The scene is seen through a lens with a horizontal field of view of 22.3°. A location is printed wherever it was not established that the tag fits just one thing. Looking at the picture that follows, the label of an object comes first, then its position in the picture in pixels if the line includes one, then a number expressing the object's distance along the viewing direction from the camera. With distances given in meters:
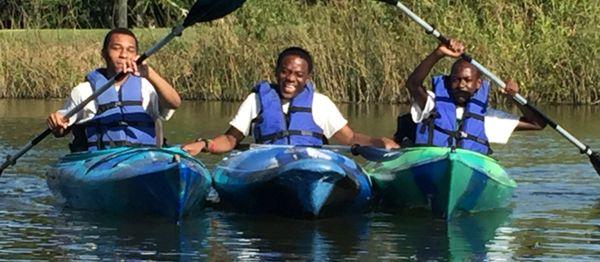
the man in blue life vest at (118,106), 10.09
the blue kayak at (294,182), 9.31
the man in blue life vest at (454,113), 10.47
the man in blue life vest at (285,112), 10.34
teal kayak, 9.58
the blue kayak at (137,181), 9.27
